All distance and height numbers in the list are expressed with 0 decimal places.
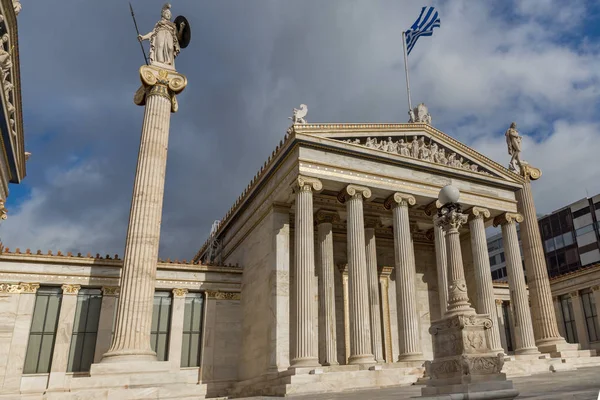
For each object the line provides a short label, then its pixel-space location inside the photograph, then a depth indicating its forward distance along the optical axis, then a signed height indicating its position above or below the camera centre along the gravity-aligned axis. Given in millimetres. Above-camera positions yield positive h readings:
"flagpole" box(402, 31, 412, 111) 36441 +22809
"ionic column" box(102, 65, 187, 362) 19344 +5982
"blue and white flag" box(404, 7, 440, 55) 38625 +25588
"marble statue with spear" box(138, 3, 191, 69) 24531 +16067
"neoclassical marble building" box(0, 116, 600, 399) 25906 +4295
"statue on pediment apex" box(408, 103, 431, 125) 33969 +16787
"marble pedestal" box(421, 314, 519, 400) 11414 -152
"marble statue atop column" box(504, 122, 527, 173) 37294 +16198
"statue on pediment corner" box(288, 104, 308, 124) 28562 +14114
